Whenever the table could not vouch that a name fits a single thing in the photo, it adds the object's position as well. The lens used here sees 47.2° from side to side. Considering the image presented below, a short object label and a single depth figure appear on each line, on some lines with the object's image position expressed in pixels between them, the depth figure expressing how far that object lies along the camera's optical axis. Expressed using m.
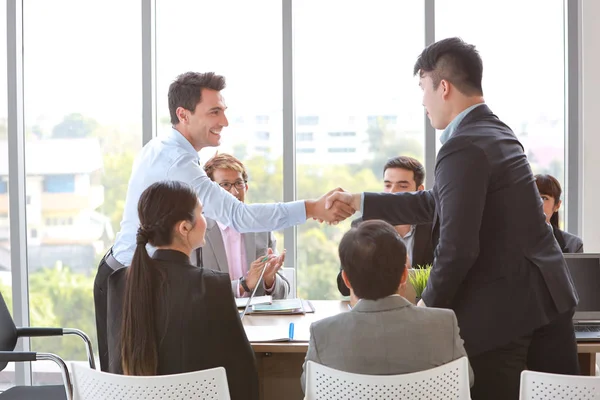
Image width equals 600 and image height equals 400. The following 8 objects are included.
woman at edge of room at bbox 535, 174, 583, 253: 3.34
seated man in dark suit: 3.33
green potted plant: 2.56
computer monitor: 2.63
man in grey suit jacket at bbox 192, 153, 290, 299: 3.32
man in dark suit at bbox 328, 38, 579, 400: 1.92
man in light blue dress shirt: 2.78
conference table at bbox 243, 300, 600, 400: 2.53
